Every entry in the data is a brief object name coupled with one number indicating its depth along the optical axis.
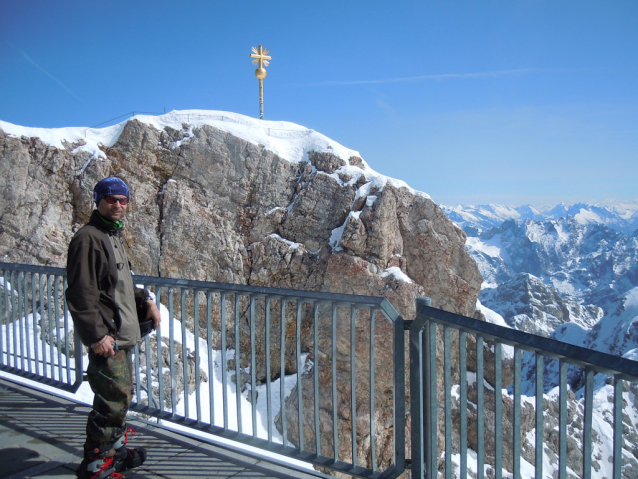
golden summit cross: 26.86
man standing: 2.78
